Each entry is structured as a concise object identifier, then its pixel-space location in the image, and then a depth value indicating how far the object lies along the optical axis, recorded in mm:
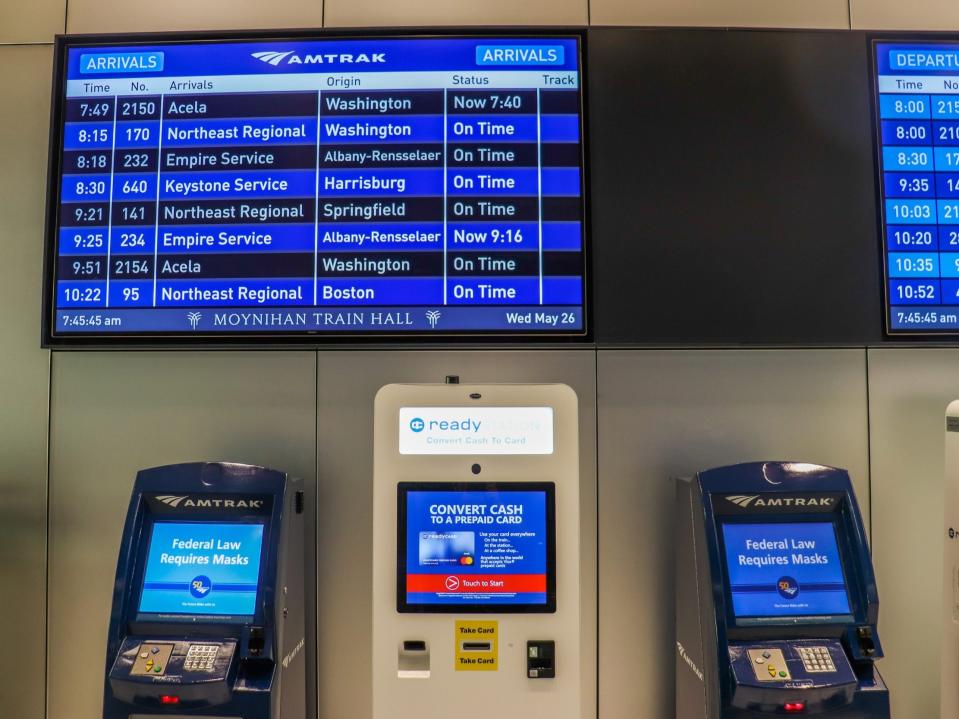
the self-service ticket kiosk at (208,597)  1946
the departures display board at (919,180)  2473
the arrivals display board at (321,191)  2422
